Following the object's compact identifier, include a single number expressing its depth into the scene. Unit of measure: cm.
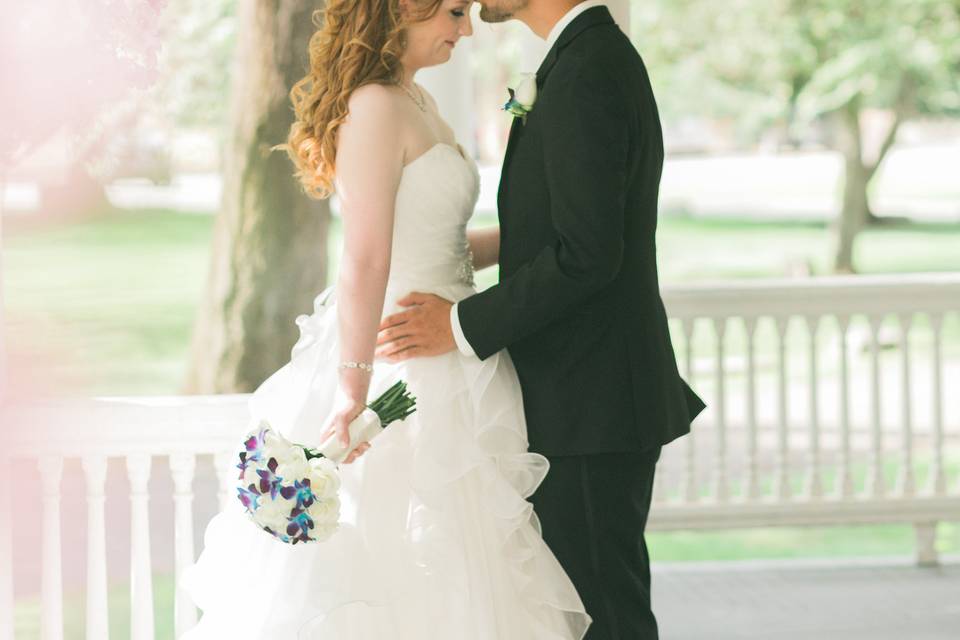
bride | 412
